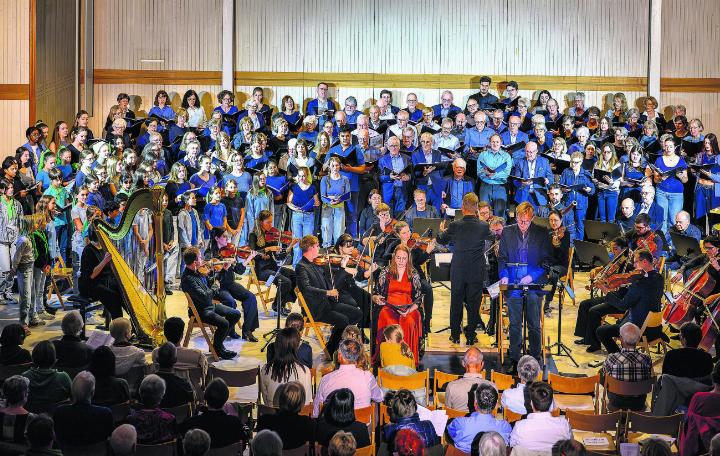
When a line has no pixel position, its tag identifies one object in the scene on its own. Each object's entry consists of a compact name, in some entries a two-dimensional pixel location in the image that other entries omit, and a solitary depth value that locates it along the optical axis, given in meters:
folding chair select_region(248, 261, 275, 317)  10.48
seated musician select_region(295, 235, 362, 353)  8.95
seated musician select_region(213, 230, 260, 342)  9.49
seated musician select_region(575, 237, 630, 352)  9.31
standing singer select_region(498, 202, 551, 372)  8.62
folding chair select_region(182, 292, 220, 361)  8.83
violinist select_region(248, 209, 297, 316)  10.20
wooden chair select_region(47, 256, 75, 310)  10.79
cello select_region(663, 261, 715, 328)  9.03
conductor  9.37
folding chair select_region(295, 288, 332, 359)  8.90
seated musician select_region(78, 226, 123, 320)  9.25
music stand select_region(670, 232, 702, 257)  9.77
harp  8.90
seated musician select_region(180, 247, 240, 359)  8.86
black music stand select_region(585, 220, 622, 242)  10.75
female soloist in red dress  8.62
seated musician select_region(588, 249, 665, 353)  8.73
